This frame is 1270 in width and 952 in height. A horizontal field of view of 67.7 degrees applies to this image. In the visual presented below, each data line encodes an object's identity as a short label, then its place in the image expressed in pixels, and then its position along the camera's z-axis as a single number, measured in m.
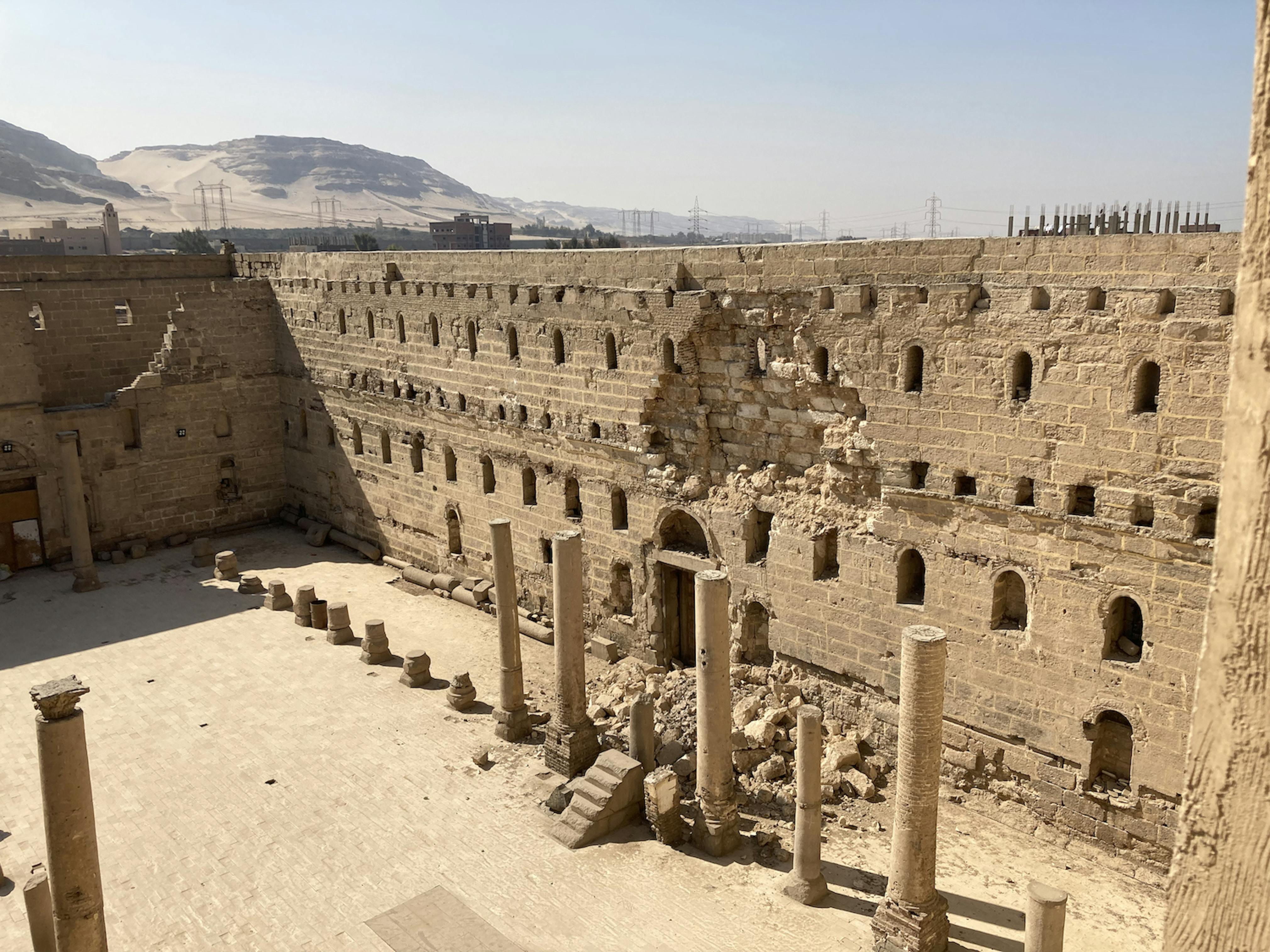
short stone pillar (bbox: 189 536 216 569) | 21.91
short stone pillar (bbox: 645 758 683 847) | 11.27
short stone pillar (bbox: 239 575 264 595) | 20.12
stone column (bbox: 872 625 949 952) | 8.88
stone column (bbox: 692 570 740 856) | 10.88
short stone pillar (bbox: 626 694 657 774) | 12.29
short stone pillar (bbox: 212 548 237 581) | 20.86
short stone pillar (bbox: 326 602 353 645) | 17.34
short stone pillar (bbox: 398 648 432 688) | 15.48
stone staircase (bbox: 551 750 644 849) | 11.35
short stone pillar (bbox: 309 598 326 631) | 18.20
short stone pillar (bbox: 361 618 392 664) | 16.33
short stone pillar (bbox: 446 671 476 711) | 14.80
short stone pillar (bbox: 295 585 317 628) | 18.22
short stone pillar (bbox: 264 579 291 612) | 19.12
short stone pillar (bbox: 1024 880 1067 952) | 8.15
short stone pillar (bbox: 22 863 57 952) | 9.45
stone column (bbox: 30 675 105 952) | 8.17
